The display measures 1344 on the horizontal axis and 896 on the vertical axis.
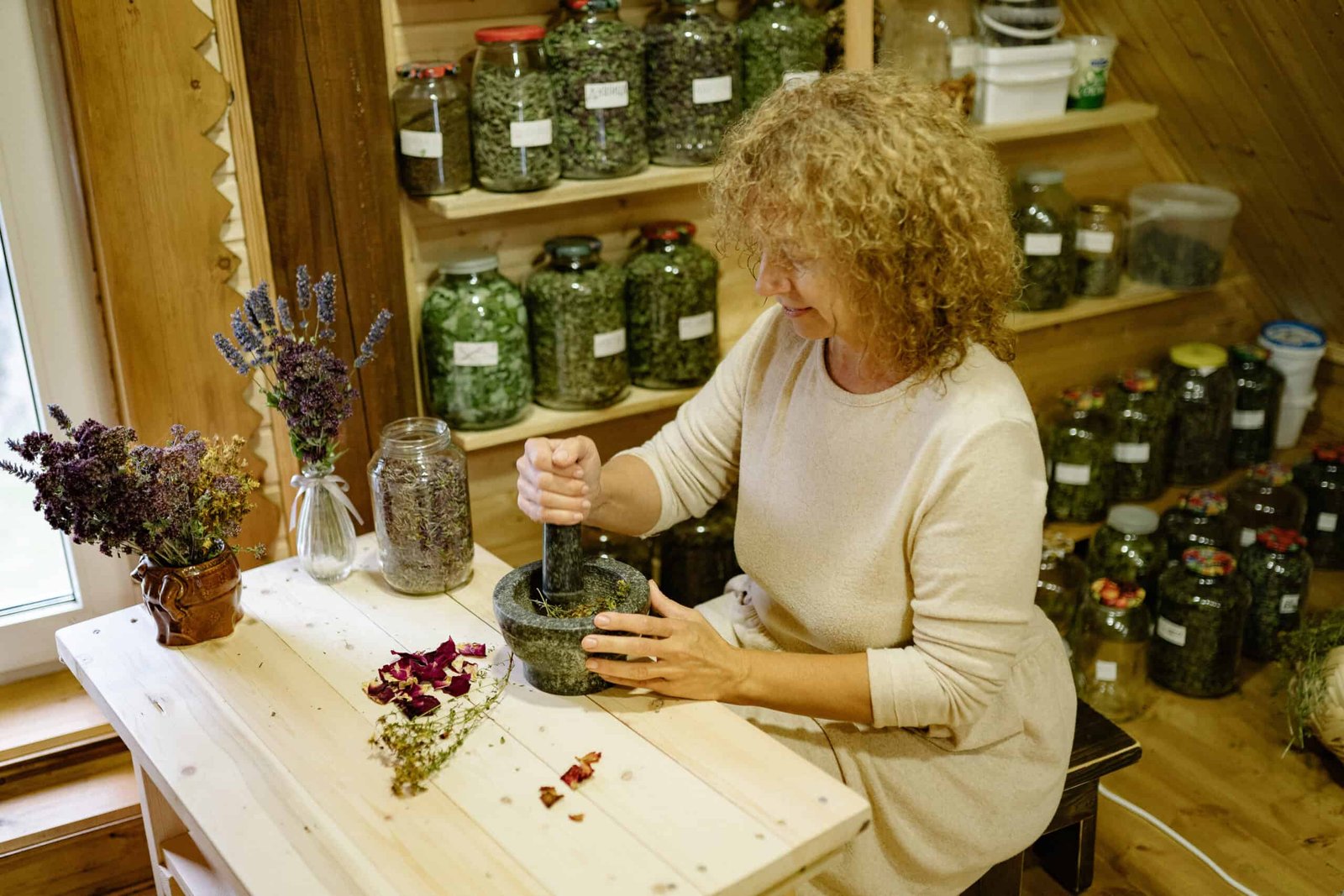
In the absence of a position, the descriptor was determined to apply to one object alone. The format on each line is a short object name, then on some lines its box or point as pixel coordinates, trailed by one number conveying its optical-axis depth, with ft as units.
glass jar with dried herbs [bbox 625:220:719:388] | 7.33
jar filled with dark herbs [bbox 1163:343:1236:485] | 9.67
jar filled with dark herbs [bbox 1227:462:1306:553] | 9.35
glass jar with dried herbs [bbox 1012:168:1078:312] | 8.71
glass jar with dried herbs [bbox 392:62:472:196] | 6.53
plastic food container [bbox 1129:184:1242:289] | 9.21
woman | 4.60
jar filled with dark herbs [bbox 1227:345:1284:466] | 9.84
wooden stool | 5.72
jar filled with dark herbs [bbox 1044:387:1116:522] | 9.23
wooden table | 3.87
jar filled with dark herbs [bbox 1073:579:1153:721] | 8.33
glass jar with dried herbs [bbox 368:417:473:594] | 5.37
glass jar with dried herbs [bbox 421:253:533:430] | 6.85
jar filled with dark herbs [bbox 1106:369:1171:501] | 9.41
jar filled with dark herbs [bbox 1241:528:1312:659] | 8.77
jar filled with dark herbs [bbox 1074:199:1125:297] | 9.05
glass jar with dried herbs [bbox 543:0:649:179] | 6.67
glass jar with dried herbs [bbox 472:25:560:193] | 6.51
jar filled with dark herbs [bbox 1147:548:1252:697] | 8.43
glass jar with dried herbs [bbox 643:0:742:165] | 6.93
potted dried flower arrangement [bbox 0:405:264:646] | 4.69
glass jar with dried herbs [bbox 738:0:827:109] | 7.25
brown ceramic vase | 5.00
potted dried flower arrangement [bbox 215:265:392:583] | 5.17
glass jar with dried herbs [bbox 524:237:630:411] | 7.07
